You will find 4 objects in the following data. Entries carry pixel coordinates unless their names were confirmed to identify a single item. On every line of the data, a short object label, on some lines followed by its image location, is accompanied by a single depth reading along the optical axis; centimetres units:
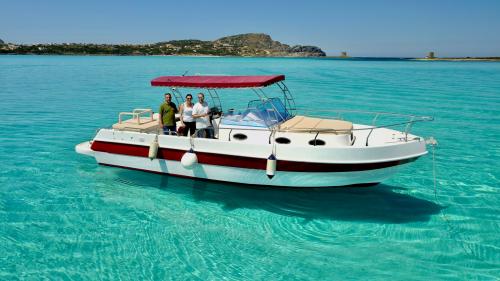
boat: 736
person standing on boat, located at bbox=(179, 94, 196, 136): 898
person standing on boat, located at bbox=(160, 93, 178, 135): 918
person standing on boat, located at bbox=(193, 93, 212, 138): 877
